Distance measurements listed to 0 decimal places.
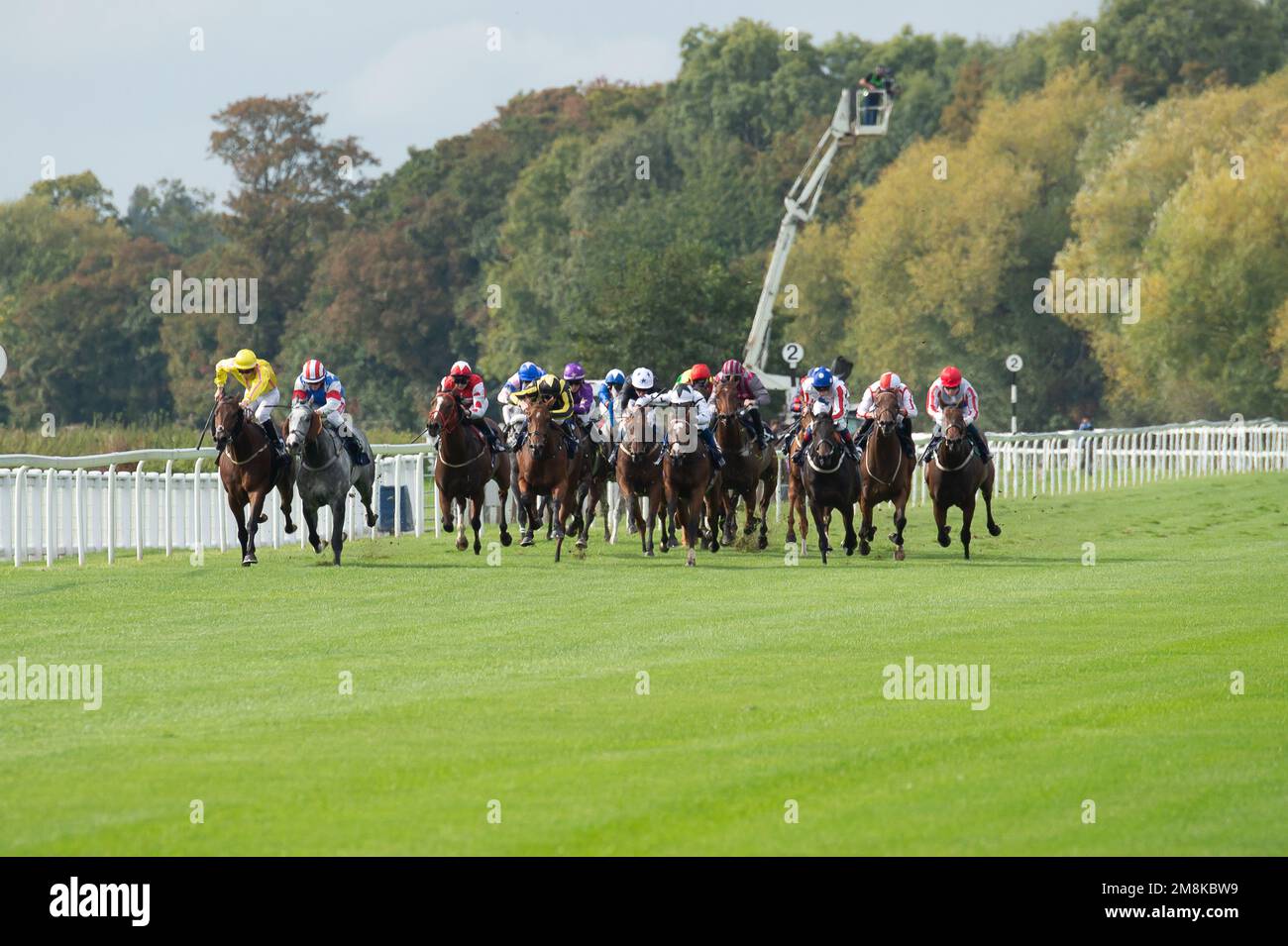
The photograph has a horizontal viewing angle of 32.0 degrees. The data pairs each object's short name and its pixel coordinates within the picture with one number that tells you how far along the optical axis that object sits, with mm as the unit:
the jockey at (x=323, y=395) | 21609
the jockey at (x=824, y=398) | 22188
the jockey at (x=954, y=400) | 22250
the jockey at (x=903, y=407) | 22234
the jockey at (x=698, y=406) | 22359
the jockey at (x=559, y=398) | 23094
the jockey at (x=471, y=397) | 23094
